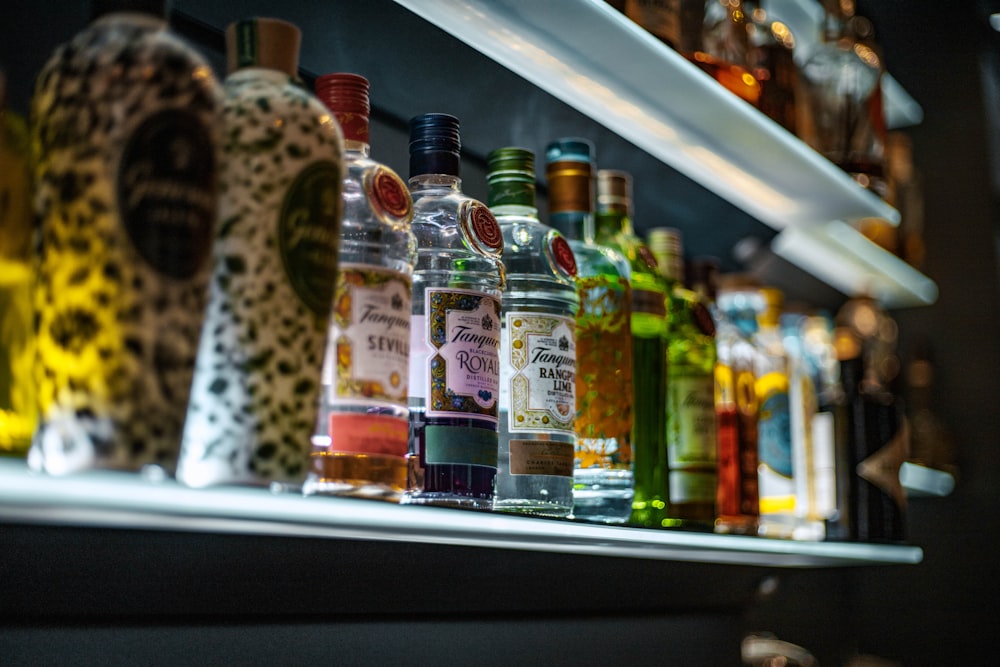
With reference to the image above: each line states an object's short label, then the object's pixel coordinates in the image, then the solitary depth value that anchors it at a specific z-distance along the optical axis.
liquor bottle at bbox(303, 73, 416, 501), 0.71
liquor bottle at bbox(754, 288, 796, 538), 1.48
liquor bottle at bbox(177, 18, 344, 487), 0.57
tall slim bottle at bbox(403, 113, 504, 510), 0.83
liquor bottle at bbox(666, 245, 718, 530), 1.17
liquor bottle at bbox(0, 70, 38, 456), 0.55
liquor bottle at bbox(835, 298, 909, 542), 1.59
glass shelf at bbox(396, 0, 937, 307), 1.02
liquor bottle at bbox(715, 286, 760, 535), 1.34
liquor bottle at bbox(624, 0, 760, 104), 1.22
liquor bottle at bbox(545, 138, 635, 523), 1.04
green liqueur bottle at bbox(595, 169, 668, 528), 1.17
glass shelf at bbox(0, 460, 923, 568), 0.50
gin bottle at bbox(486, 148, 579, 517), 0.92
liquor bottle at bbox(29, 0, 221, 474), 0.51
